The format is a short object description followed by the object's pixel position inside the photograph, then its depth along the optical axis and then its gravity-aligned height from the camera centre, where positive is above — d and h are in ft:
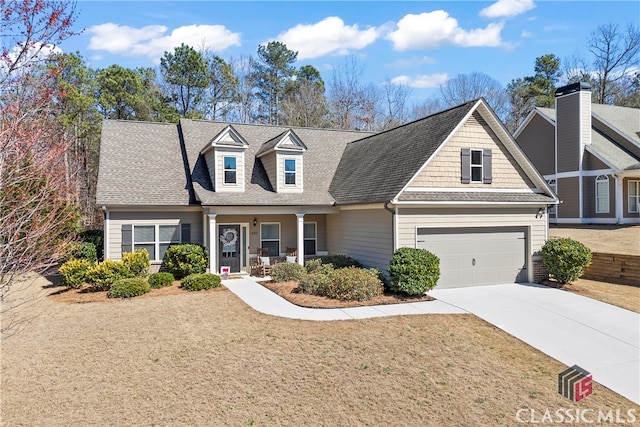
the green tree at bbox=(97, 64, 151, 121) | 102.37 +26.41
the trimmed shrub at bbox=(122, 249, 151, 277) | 50.47 -7.15
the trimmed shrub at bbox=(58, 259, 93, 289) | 48.11 -7.93
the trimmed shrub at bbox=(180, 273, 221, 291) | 46.93 -8.95
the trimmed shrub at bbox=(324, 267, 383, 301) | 40.88 -8.30
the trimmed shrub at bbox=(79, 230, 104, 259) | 62.13 -5.42
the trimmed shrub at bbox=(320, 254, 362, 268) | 53.47 -7.63
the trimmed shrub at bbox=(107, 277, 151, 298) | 43.83 -9.02
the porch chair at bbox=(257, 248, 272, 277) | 56.80 -8.34
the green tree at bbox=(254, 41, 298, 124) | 128.67 +38.64
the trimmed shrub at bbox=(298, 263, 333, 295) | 43.36 -8.54
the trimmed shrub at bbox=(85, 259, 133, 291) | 46.70 -8.00
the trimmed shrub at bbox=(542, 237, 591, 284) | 46.60 -6.51
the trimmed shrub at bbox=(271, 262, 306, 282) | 51.47 -8.65
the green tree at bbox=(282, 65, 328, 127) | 122.83 +29.89
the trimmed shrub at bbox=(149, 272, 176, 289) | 48.75 -8.98
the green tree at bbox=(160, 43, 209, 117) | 108.17 +32.60
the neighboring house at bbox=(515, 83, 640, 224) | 77.20 +8.13
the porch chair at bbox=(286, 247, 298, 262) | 58.49 -7.44
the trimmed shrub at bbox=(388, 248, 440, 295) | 41.47 -6.94
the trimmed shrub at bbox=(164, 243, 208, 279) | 52.60 -7.21
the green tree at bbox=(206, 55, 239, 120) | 118.52 +32.49
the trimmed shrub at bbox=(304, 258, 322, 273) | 52.68 -7.94
